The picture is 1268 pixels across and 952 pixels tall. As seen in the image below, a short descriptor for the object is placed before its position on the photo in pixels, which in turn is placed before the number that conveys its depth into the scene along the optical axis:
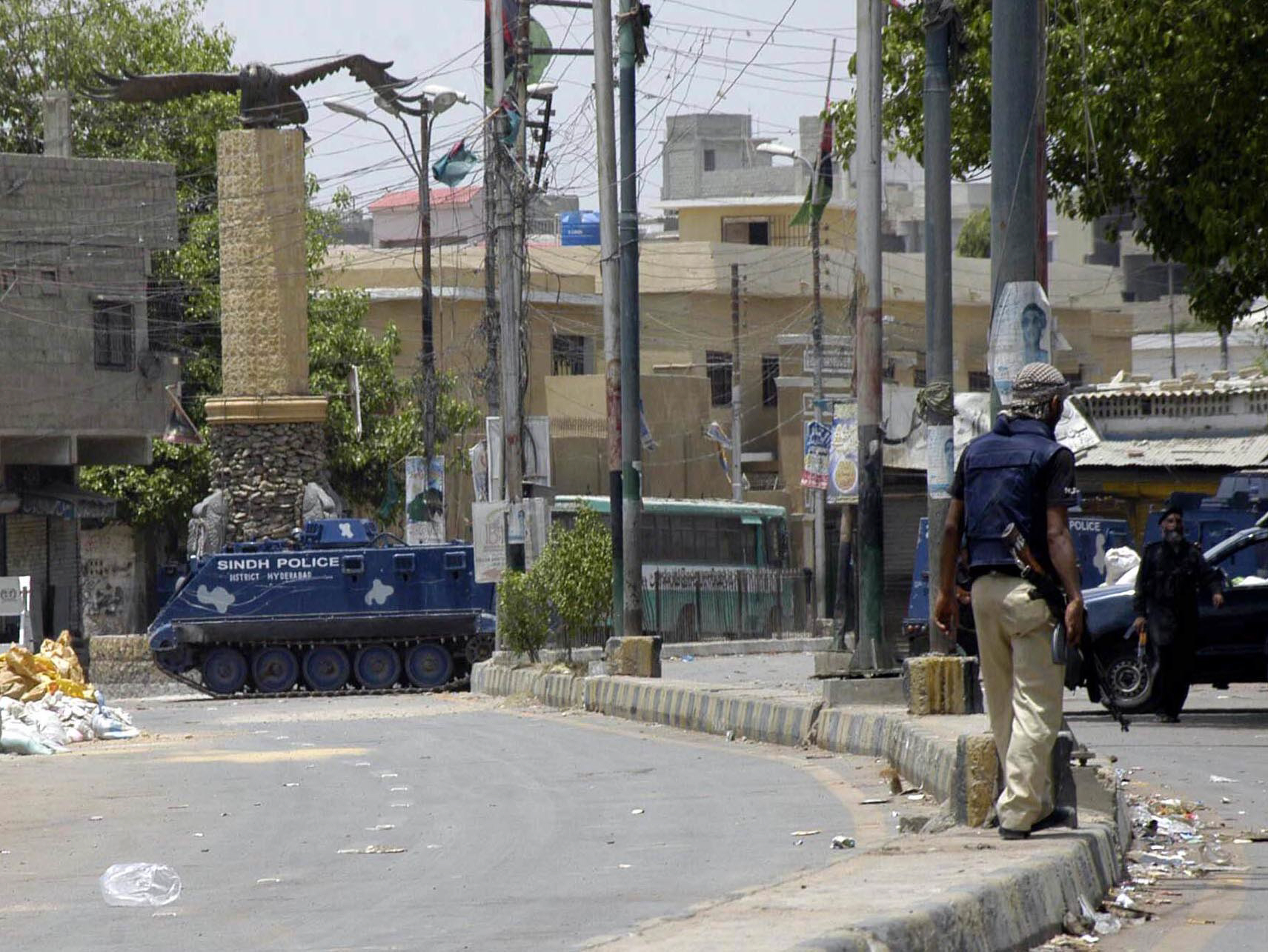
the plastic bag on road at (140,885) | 8.67
